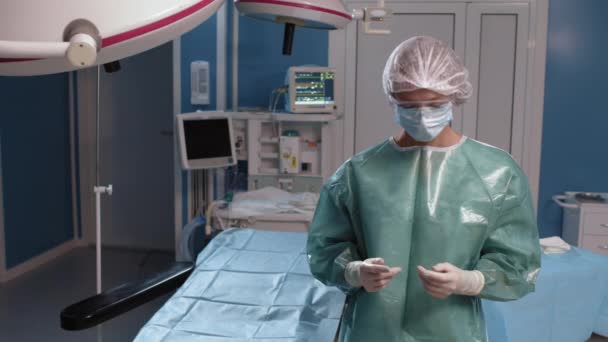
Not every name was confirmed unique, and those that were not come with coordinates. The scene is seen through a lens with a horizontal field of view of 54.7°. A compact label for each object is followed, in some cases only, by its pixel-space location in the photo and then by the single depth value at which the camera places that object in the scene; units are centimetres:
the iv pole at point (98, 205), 160
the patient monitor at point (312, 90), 367
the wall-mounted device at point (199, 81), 403
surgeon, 133
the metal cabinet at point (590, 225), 371
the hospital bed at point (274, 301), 186
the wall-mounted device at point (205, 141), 361
